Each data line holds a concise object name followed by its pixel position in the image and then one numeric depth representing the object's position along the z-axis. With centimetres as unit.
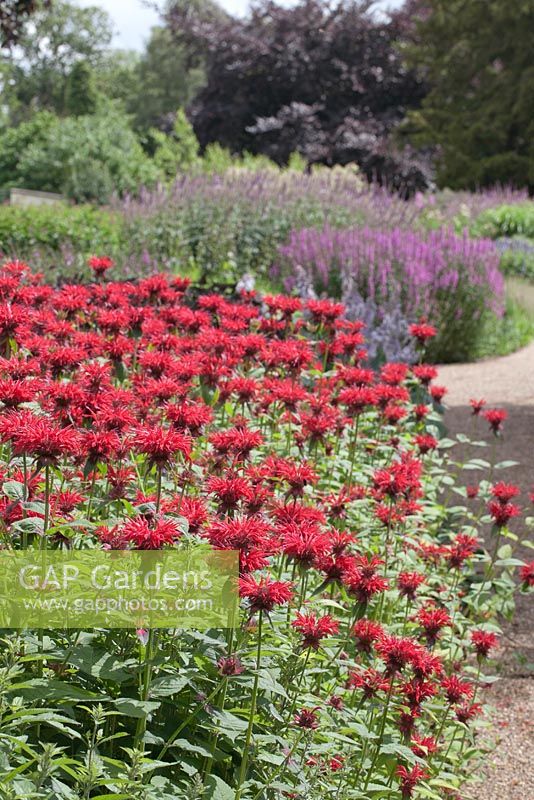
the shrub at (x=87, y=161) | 2048
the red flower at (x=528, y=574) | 323
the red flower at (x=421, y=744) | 250
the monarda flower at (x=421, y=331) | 418
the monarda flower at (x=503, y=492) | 325
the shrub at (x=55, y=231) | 1015
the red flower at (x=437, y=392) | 429
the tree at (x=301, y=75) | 2873
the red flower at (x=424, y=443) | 368
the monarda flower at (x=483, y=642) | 300
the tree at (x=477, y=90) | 2650
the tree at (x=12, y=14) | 1518
